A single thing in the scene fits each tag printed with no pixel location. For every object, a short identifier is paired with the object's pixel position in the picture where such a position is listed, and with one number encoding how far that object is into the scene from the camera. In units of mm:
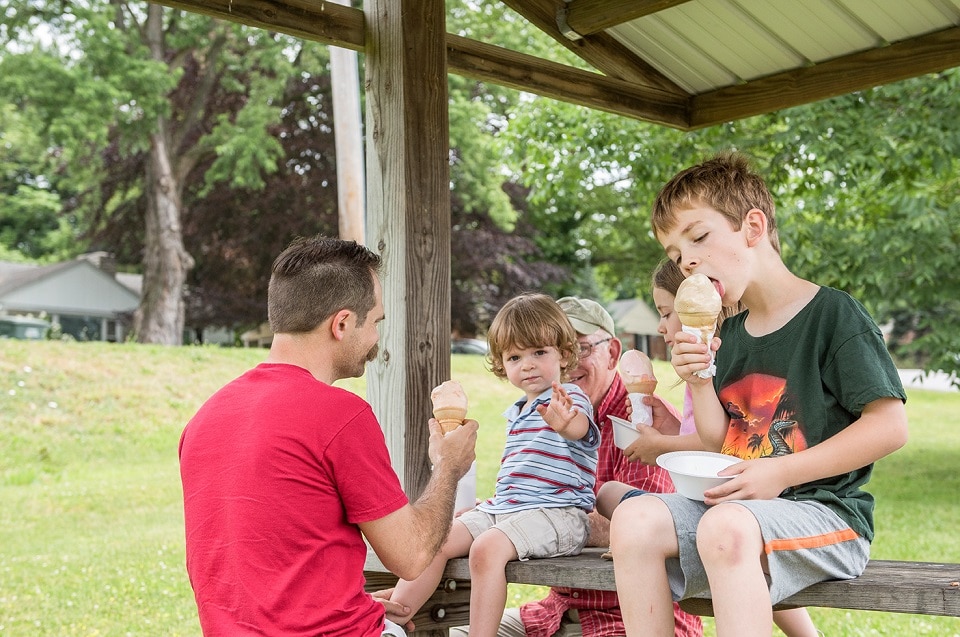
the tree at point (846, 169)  9062
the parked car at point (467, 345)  28797
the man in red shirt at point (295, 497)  2375
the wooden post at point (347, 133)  13375
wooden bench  2516
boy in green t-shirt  2363
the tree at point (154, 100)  19719
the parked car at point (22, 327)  30234
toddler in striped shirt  3275
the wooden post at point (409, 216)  3523
